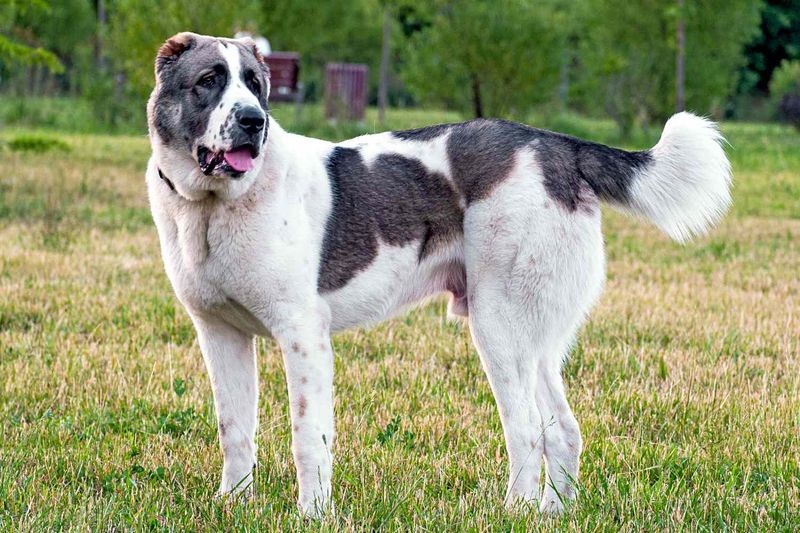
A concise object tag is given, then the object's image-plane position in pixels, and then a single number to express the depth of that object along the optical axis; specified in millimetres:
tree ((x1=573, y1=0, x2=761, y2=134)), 27422
